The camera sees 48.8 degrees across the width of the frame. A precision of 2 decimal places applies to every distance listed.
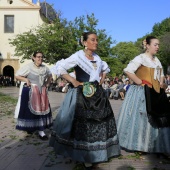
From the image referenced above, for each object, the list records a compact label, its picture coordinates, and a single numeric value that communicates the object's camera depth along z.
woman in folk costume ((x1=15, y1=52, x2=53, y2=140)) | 3.54
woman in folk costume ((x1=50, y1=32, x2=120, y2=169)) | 2.25
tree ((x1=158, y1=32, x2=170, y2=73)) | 22.44
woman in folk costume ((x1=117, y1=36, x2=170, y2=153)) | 2.63
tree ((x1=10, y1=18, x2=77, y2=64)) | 17.36
